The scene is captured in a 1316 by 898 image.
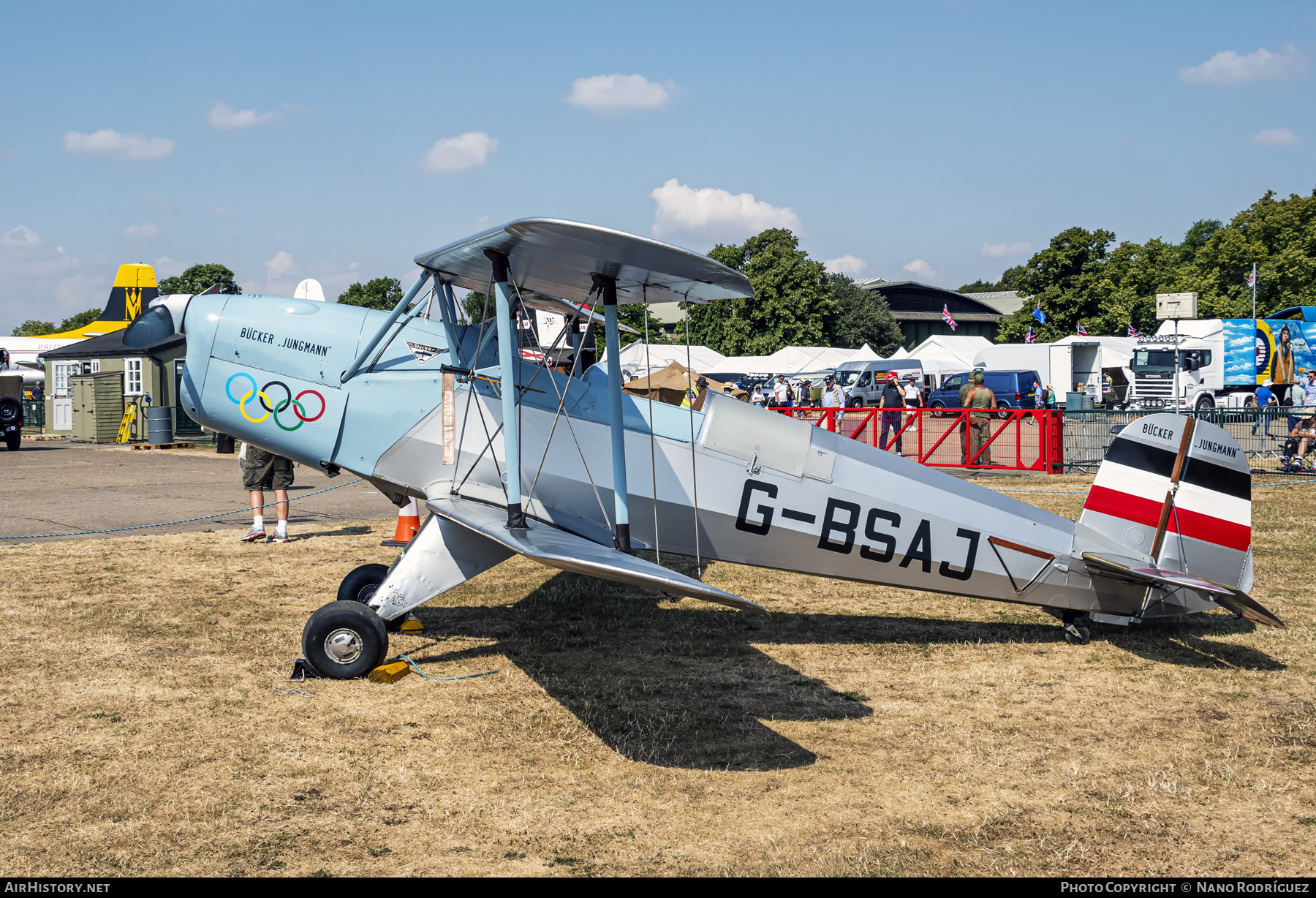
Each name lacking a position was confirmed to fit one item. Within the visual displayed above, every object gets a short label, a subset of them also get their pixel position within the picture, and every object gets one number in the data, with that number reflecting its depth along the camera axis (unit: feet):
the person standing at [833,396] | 101.19
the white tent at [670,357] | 136.56
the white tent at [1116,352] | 114.01
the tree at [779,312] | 220.02
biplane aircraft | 20.22
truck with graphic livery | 101.71
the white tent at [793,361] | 152.56
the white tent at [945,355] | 139.64
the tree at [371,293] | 221.64
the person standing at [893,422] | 62.64
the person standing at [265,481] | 33.06
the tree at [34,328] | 486.79
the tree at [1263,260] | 175.63
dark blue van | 104.12
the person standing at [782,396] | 108.78
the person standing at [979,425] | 59.00
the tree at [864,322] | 250.98
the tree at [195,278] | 268.62
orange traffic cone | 32.32
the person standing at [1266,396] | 101.59
